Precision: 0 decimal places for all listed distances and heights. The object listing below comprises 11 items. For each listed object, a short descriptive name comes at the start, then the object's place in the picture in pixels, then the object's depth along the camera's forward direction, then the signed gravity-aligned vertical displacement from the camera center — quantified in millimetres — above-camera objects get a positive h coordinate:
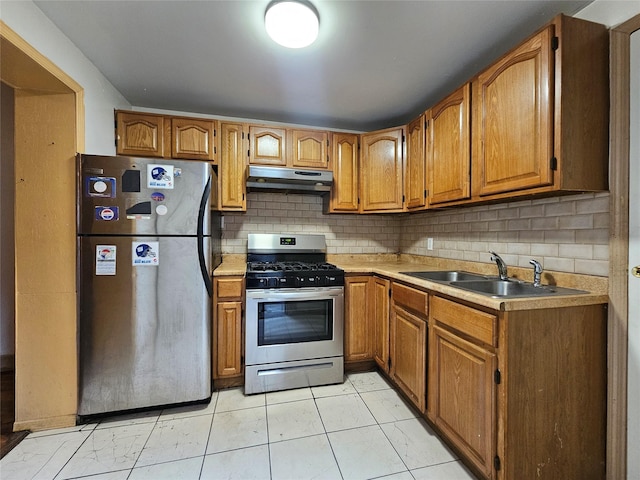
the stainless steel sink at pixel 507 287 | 1467 -283
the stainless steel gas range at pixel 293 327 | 2109 -692
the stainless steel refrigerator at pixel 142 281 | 1748 -275
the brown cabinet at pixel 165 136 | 2271 +861
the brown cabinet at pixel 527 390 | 1189 -683
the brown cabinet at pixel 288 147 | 2508 +844
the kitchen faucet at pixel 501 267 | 1769 -177
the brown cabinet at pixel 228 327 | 2098 -667
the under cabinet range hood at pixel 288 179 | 2333 +519
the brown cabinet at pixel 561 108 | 1254 +613
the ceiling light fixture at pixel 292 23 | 1353 +1090
